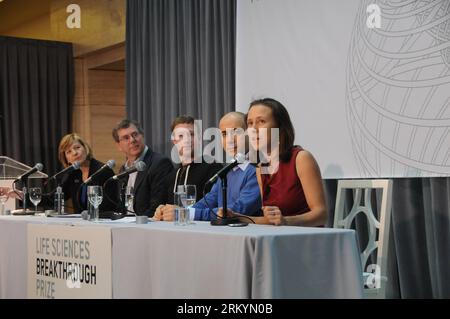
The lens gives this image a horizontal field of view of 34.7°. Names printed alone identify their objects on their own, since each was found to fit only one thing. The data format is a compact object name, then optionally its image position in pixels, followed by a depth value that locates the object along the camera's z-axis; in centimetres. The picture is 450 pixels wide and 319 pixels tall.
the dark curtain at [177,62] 538
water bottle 395
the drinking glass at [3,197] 430
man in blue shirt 340
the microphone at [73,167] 382
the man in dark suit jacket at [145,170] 447
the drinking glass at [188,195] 287
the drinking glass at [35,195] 389
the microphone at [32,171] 409
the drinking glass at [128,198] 365
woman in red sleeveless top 312
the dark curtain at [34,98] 720
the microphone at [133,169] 323
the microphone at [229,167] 269
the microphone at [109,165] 347
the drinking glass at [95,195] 324
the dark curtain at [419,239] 370
